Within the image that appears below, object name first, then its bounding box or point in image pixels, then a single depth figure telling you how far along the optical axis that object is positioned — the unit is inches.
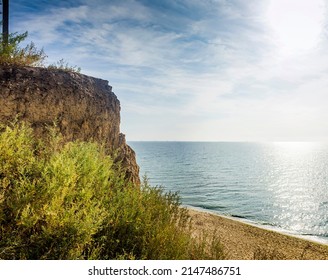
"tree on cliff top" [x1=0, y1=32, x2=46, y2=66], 387.9
